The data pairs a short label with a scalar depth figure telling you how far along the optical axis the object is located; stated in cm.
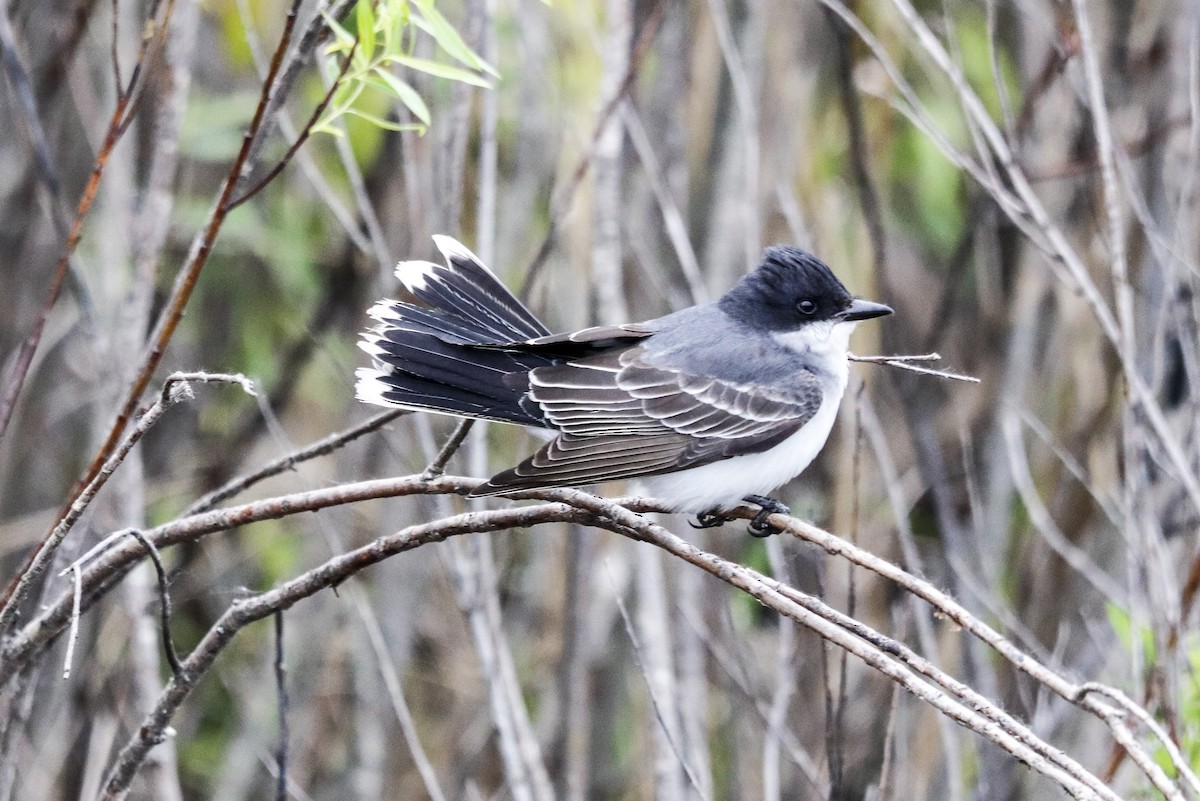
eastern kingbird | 699
